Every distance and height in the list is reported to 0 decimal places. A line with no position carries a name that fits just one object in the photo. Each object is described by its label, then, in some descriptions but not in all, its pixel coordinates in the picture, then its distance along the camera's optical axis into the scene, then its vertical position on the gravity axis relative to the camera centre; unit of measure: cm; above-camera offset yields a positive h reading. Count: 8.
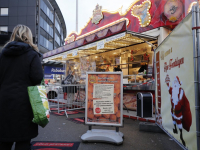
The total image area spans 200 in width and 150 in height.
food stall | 723 +208
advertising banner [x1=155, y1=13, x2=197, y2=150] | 212 -11
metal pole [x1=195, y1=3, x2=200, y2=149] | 194 -20
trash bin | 567 -93
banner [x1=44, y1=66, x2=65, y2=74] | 1380 +76
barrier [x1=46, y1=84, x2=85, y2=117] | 758 -83
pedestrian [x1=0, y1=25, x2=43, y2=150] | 194 -15
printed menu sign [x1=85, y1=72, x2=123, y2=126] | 386 -51
